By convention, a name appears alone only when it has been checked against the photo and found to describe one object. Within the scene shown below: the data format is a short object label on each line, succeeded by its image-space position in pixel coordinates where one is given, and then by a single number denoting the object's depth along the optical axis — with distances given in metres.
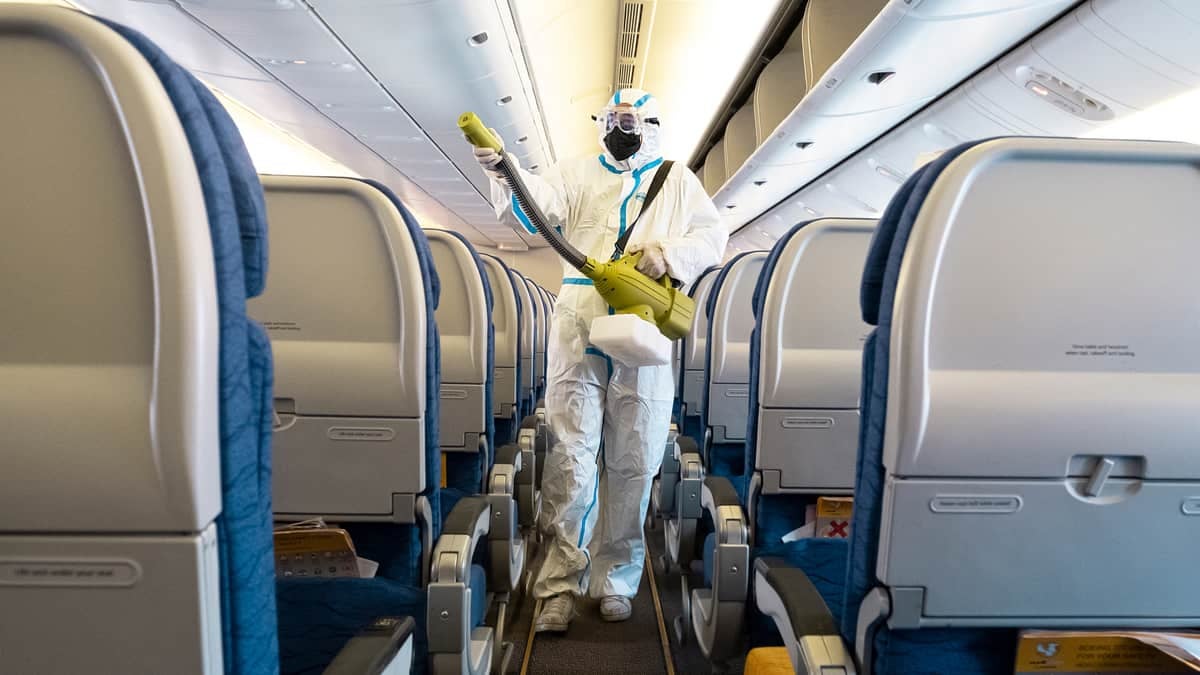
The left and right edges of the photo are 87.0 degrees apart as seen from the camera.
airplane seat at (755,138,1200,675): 1.07
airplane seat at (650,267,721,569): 2.99
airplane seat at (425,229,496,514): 2.43
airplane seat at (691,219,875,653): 2.08
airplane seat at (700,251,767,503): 3.10
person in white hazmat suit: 2.85
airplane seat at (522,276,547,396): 5.53
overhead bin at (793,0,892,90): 4.21
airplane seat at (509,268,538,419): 4.34
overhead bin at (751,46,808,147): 5.82
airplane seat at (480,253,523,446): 3.67
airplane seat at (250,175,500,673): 1.59
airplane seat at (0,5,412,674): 0.69
